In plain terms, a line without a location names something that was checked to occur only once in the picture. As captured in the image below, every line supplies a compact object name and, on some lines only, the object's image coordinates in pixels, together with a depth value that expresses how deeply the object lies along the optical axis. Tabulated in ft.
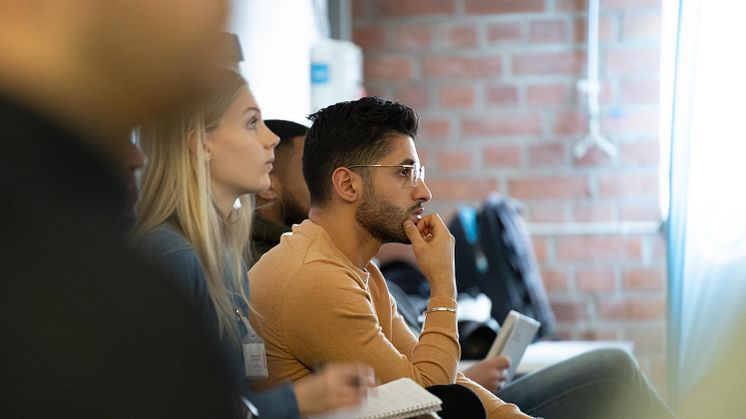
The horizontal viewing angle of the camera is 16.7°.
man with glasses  14.89
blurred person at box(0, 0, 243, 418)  5.21
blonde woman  11.00
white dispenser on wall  22.48
